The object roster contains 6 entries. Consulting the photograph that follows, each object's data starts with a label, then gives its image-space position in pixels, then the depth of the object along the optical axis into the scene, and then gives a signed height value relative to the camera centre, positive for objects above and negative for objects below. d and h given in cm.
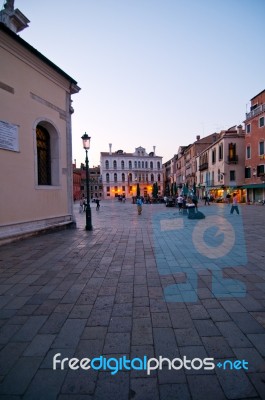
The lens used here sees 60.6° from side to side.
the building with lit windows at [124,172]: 8019 +798
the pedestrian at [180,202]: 1928 -74
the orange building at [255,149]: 3062 +596
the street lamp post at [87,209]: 1091 -66
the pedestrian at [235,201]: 1624 -69
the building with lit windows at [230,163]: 3659 +485
